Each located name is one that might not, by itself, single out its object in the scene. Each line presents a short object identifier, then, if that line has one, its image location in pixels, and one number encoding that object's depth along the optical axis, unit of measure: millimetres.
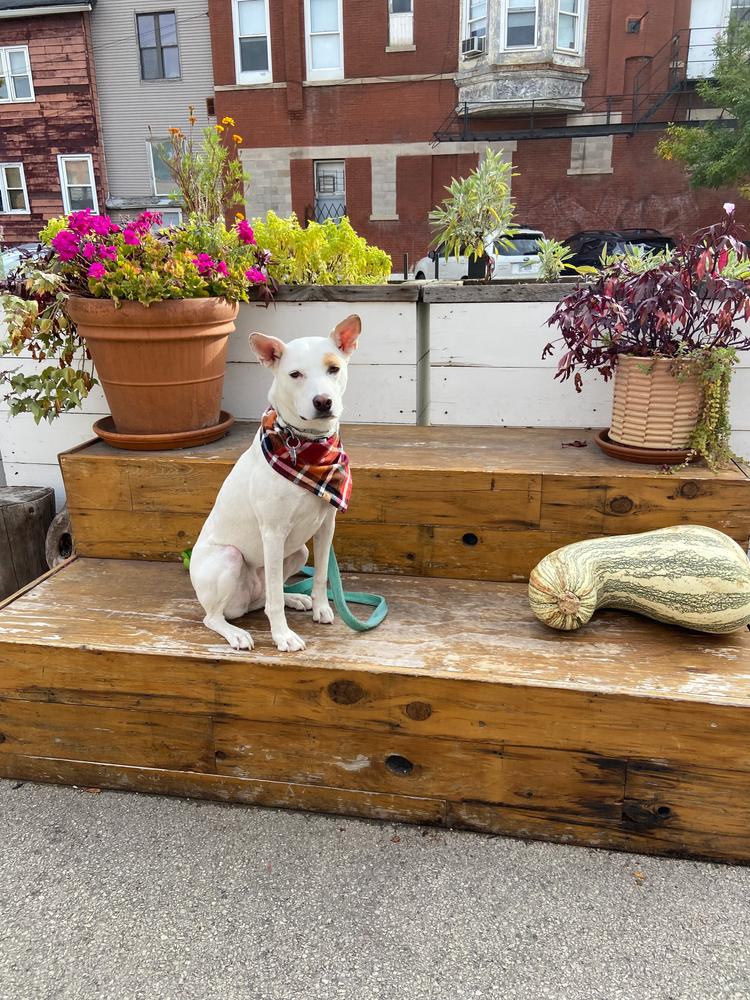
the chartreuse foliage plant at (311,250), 3018
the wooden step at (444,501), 2295
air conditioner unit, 17000
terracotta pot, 2447
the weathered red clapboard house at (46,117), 18781
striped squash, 1946
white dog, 1698
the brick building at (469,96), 17016
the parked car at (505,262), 11875
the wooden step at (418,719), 1736
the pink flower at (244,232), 2715
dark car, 12914
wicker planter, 2320
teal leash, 1995
